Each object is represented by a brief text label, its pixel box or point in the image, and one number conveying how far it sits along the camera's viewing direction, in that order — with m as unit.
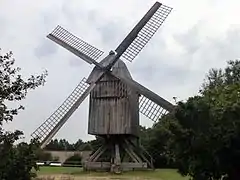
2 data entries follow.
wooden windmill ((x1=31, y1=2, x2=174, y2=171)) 40.72
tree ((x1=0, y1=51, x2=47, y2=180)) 13.02
